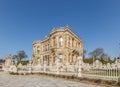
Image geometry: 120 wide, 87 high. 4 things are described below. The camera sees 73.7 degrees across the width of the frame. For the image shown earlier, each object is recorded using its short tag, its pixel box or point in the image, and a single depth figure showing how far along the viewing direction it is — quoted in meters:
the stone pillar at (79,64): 6.17
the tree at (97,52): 30.90
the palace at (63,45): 15.68
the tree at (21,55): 38.84
